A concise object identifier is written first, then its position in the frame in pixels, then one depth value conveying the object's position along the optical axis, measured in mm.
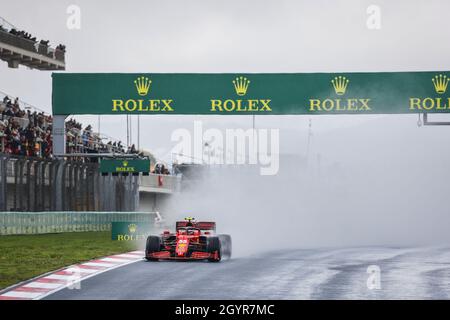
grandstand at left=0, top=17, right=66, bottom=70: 53125
